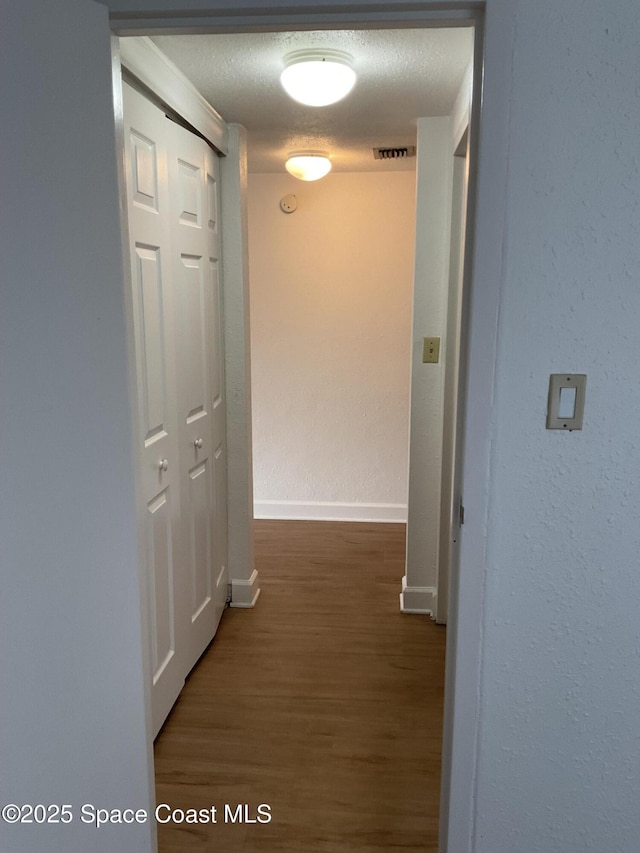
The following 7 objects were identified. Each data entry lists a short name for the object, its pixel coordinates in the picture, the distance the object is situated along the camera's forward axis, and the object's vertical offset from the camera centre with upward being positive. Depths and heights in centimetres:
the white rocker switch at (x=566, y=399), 124 -15
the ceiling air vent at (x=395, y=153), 311 +82
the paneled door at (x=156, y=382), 179 -20
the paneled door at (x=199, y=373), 218 -21
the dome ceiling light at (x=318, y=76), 182 +71
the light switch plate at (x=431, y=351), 274 -14
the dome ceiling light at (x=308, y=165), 311 +75
